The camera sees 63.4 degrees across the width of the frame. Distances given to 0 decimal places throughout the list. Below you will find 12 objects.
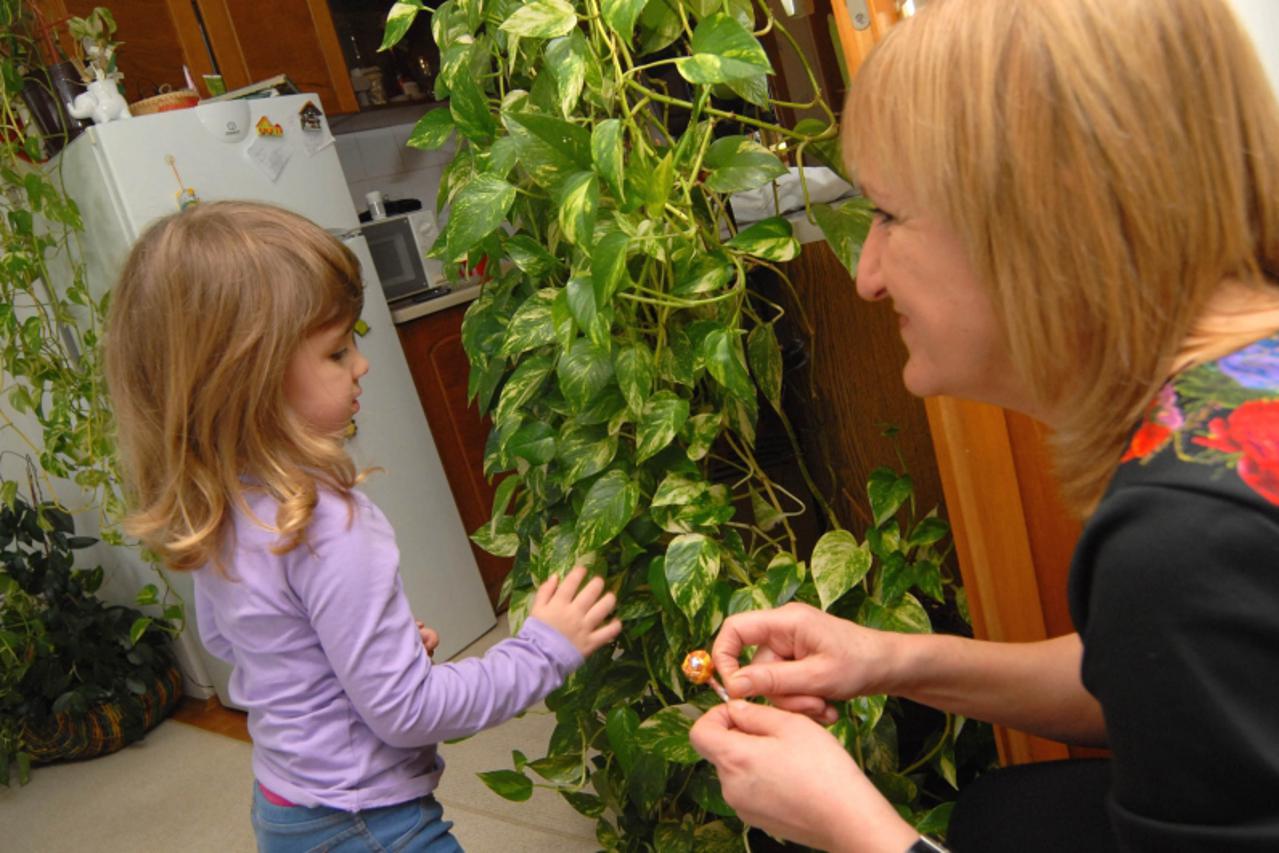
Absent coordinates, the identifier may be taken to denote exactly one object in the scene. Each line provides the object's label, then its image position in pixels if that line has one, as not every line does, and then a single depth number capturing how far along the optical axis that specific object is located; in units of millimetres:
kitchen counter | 2887
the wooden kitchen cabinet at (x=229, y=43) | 2789
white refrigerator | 2346
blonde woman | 542
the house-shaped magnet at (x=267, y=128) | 2559
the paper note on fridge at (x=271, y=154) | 2557
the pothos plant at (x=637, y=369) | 1142
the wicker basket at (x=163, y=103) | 2486
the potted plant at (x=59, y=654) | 2609
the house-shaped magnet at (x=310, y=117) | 2691
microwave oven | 3010
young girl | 1073
